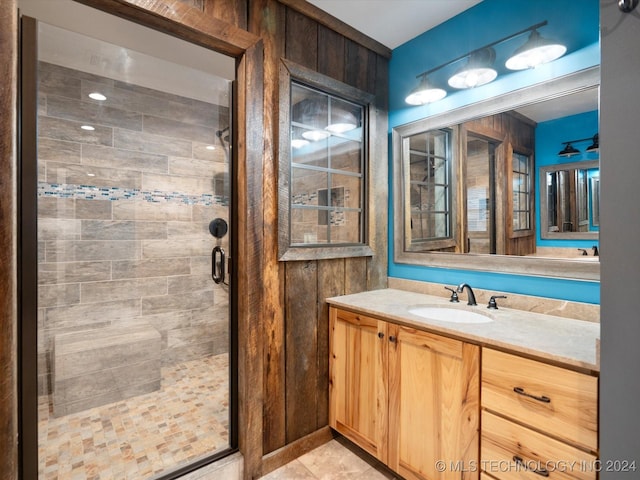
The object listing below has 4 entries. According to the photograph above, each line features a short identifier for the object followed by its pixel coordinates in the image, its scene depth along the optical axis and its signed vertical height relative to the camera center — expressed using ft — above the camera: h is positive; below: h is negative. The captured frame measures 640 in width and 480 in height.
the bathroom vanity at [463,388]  3.67 -2.03
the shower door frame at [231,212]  4.11 +0.45
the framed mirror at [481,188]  5.31 +1.03
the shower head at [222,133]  6.02 +2.08
